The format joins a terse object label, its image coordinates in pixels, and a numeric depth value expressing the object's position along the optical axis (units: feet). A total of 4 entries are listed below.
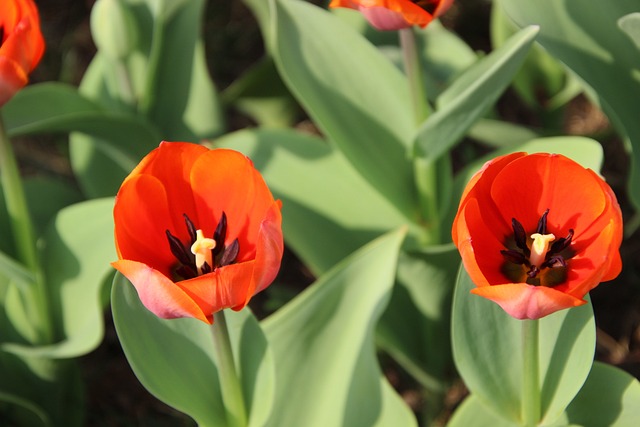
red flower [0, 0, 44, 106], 3.92
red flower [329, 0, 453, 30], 3.94
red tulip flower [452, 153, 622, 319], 3.55
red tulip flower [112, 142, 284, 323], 3.56
